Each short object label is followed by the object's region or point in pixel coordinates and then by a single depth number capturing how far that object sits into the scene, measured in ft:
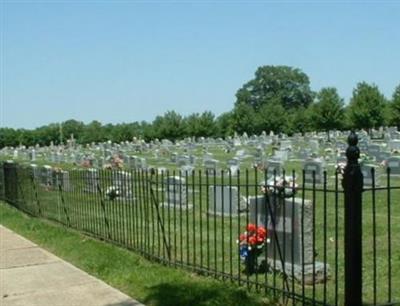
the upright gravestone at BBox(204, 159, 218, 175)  82.56
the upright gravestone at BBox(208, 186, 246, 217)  39.16
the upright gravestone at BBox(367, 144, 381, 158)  83.35
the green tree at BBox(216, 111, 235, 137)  268.62
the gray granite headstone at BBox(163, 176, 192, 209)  42.90
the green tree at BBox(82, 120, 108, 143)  302.66
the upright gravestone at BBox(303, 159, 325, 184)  60.37
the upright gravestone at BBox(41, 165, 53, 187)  50.08
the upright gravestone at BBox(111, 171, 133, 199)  33.72
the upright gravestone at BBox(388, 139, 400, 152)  104.37
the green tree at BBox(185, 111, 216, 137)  267.35
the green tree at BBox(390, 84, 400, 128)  190.32
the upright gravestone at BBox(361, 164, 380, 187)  53.31
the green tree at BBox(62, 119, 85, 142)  333.42
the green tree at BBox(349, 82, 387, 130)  198.59
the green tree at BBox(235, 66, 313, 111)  444.96
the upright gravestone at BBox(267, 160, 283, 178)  67.30
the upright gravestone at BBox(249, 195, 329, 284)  22.30
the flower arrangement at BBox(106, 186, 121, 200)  33.63
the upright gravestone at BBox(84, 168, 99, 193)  36.28
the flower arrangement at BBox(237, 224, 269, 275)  23.90
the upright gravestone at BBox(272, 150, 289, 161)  99.10
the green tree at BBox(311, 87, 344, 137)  212.02
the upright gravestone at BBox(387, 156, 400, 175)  64.49
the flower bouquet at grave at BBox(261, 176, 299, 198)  20.89
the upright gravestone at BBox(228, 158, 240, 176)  81.96
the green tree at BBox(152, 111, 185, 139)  272.72
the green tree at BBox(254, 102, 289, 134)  255.50
